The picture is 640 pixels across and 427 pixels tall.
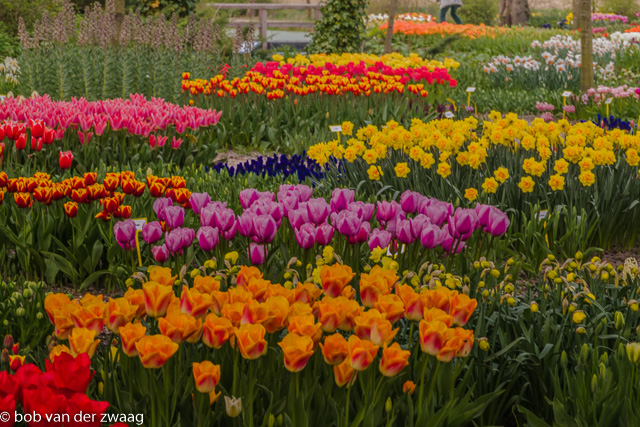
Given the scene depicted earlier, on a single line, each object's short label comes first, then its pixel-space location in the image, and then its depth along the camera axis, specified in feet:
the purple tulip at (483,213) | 14.89
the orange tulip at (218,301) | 12.30
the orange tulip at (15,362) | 12.07
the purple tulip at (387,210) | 15.16
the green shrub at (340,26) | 77.40
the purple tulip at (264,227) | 14.28
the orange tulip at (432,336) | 11.86
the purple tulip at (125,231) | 14.72
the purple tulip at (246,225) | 14.36
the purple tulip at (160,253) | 14.74
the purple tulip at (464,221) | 14.65
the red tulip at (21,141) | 23.15
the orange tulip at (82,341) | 11.88
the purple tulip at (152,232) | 14.51
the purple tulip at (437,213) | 14.88
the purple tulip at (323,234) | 14.23
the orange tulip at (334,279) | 12.72
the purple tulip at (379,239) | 14.51
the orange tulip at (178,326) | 11.84
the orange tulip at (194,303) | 12.15
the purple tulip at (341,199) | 15.37
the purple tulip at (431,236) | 14.37
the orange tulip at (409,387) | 12.39
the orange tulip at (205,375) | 11.64
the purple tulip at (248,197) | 15.43
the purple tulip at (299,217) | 14.60
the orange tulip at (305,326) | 11.76
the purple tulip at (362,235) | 14.53
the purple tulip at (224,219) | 14.66
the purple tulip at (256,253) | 14.24
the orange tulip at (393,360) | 11.73
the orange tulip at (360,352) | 11.61
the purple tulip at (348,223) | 14.39
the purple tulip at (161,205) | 15.19
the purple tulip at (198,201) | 15.43
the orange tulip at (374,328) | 11.86
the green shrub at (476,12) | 166.79
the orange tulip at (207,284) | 12.58
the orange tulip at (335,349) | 11.74
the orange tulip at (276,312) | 12.03
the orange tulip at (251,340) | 11.66
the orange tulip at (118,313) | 12.09
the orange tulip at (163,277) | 12.55
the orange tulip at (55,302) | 12.26
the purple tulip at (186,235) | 14.34
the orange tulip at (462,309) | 12.32
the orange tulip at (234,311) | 11.99
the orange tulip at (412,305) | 12.33
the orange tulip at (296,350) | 11.61
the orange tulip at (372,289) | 12.57
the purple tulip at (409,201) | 15.56
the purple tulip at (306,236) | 14.09
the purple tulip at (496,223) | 14.85
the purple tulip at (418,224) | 14.50
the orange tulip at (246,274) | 12.67
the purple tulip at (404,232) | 14.60
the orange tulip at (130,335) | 11.73
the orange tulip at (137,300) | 12.26
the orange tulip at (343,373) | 11.76
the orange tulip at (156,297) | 12.20
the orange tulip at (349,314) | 12.17
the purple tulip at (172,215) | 14.98
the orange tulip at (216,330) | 11.89
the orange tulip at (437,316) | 12.01
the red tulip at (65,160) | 21.66
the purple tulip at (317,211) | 14.56
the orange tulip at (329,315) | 12.08
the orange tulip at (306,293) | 12.60
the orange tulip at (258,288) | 12.33
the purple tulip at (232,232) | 14.88
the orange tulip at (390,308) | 12.18
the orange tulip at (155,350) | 11.57
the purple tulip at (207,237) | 14.27
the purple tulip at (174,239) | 14.32
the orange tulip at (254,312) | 11.93
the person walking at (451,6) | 115.75
